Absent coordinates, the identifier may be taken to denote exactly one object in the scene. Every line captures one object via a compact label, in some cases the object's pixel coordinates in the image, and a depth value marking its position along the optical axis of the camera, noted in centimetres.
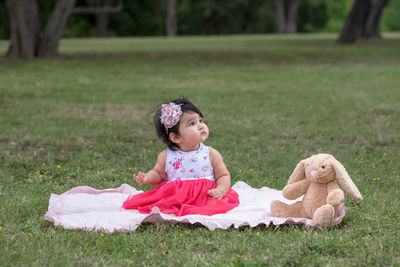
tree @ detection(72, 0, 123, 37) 5431
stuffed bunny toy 402
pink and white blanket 413
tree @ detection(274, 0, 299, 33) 5862
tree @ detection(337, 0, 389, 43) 2720
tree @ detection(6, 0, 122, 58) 1802
